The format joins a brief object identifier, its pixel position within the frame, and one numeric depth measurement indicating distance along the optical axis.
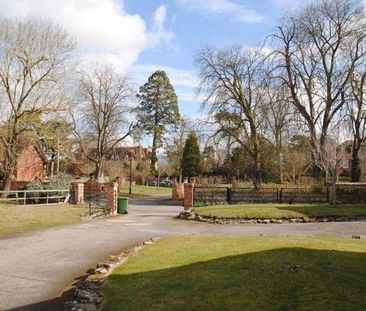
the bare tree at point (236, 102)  43.47
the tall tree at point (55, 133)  36.34
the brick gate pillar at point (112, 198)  28.28
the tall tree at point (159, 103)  72.25
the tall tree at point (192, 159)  62.12
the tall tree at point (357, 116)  38.44
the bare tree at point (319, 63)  38.03
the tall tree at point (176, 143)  73.31
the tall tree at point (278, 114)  40.16
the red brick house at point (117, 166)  72.81
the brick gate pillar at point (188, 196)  31.71
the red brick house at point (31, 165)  52.56
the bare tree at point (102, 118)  55.47
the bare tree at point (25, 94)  34.56
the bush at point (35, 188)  29.67
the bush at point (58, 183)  31.43
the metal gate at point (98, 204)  27.30
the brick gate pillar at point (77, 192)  31.33
